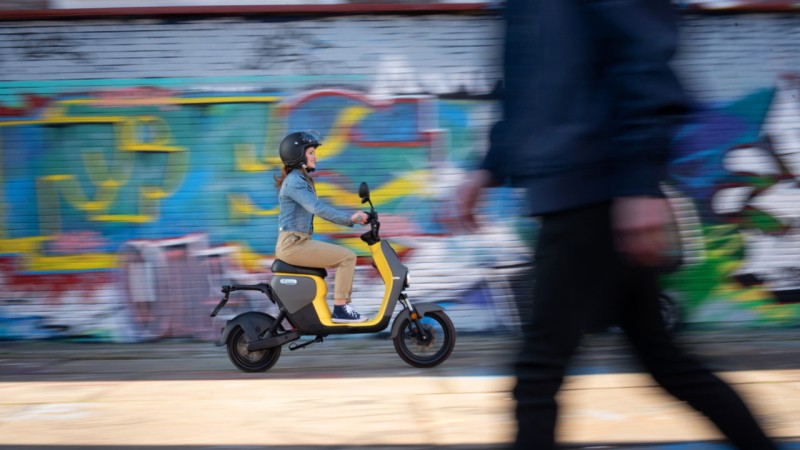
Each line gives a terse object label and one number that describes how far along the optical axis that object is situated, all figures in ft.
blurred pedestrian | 7.41
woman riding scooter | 22.75
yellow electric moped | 22.84
